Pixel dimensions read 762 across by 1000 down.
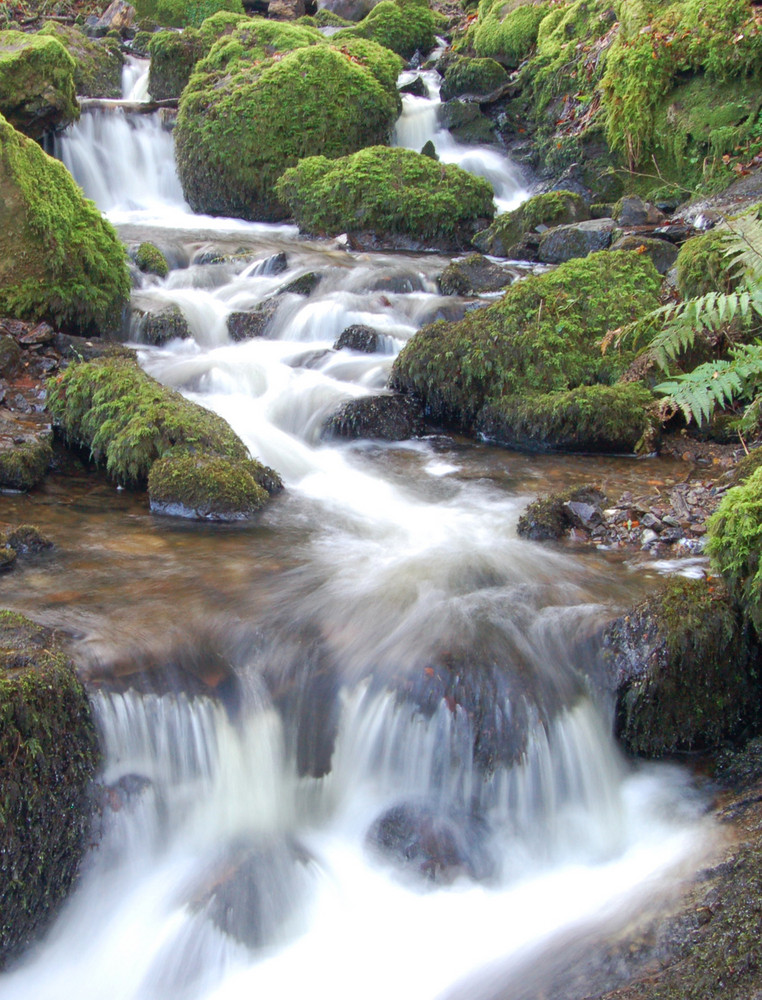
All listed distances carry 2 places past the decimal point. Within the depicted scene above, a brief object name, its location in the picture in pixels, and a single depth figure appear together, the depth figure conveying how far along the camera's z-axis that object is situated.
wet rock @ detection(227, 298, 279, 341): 9.03
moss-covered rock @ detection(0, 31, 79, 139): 12.98
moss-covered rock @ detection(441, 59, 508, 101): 16.50
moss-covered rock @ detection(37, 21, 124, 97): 17.67
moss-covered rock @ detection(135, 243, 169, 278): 10.24
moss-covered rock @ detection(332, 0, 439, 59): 19.36
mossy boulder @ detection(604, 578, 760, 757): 4.05
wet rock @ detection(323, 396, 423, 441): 7.45
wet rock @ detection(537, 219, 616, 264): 10.27
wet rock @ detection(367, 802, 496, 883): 3.73
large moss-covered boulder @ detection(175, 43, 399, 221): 14.01
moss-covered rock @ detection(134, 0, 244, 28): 21.34
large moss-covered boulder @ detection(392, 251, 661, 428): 7.35
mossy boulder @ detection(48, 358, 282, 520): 5.88
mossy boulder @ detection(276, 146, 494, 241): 12.25
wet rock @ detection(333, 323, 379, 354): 8.55
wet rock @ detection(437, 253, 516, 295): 9.60
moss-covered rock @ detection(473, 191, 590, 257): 11.45
